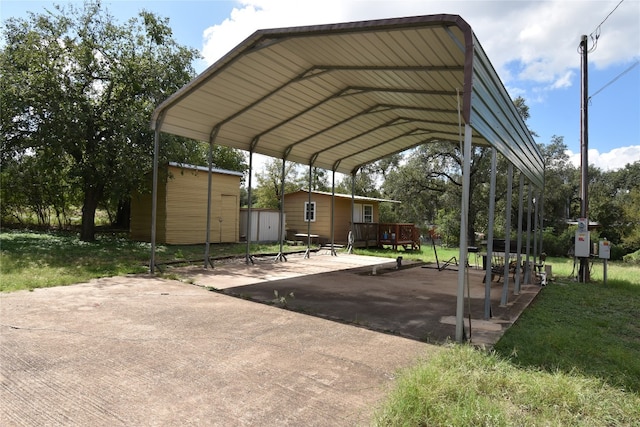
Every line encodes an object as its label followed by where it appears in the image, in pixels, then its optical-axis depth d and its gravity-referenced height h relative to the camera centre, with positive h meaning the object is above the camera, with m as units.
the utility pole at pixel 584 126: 9.88 +2.60
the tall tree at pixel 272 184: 33.25 +3.29
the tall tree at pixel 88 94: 11.95 +4.04
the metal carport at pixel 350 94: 4.83 +2.45
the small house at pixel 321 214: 19.56 +0.38
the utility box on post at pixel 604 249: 8.36 -0.46
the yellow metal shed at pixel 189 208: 14.40 +0.38
